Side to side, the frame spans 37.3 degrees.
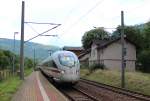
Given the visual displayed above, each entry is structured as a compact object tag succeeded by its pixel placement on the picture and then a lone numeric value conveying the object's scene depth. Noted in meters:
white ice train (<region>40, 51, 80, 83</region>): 15.96
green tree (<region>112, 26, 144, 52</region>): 49.54
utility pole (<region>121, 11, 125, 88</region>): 18.51
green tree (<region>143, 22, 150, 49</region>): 44.03
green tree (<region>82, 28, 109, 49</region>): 61.41
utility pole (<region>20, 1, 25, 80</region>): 23.20
